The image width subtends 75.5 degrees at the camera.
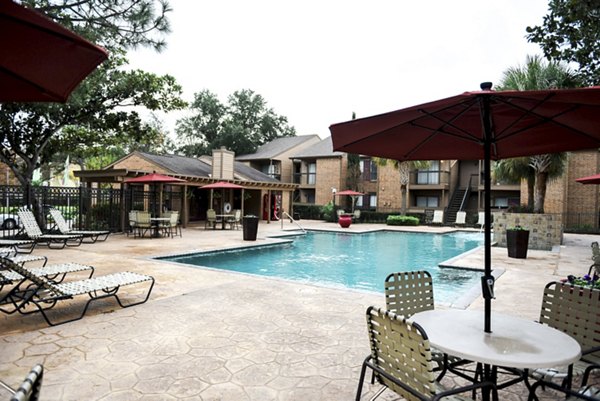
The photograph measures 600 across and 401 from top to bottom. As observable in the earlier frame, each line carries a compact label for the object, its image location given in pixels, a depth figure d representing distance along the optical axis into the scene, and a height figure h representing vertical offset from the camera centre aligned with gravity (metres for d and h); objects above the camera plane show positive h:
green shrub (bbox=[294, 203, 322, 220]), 31.75 -0.68
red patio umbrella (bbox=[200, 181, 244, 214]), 19.81 +0.83
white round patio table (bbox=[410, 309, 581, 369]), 2.26 -0.89
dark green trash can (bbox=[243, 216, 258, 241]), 14.76 -0.97
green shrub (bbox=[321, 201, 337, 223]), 29.14 -0.76
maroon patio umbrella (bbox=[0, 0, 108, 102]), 2.36 +0.98
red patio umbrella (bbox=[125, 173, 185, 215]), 15.35 +0.82
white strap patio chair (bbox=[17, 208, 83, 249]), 10.84 -1.01
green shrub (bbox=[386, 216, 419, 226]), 26.08 -1.12
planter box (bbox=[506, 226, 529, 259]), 11.42 -1.08
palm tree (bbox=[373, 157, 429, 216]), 26.89 +2.32
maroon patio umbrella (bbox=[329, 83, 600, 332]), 2.65 +0.66
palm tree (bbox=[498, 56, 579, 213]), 14.20 +4.64
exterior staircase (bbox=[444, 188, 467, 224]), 28.43 +0.00
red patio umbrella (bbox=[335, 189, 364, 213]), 27.14 +0.73
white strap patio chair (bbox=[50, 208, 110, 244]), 12.09 -0.94
